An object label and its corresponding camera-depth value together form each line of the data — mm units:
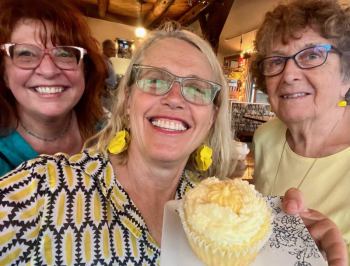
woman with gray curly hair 381
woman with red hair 399
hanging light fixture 2269
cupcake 238
